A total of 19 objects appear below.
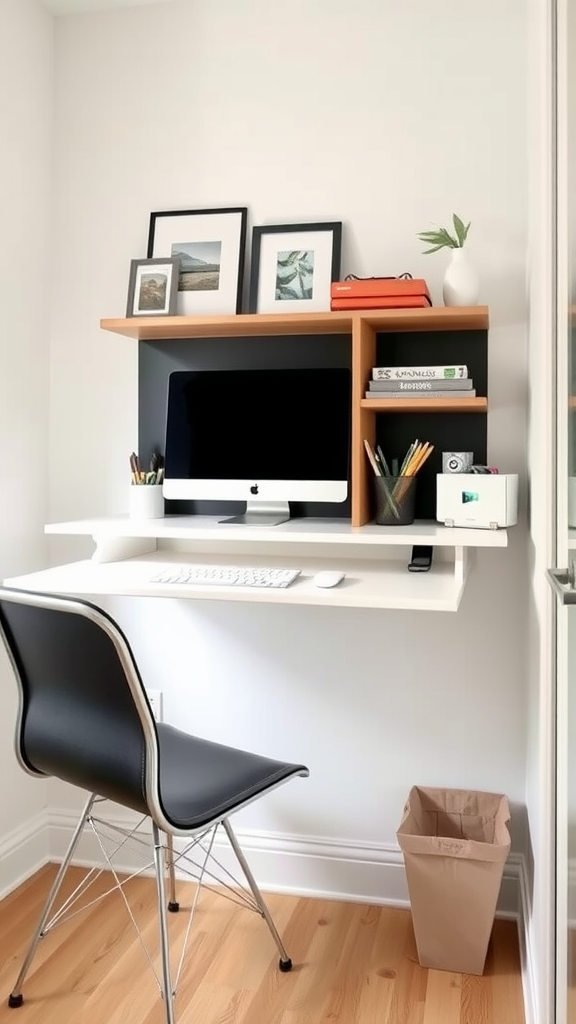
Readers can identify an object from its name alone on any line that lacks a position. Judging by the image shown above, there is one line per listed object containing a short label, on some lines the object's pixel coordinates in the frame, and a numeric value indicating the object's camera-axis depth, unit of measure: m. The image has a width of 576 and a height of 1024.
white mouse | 1.85
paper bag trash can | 1.94
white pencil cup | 2.28
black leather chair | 1.58
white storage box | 1.92
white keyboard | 1.87
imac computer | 2.15
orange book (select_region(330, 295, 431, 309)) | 2.01
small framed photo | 2.31
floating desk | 1.81
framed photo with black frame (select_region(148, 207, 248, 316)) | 2.32
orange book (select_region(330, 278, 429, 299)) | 2.00
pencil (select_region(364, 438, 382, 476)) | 2.04
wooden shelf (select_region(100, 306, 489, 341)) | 2.00
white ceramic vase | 2.03
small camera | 2.06
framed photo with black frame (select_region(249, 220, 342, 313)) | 2.26
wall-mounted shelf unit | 2.02
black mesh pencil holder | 2.07
